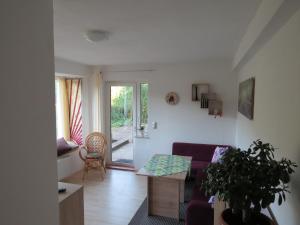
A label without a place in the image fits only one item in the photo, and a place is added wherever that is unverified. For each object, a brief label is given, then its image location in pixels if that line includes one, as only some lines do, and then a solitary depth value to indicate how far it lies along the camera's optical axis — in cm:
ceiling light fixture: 224
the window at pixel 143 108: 486
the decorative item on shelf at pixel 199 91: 436
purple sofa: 234
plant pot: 119
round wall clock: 456
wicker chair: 451
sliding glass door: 502
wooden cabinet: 204
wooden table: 307
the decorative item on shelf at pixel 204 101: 432
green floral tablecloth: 318
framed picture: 246
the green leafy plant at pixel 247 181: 107
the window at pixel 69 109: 477
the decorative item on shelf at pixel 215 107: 426
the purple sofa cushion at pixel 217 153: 336
